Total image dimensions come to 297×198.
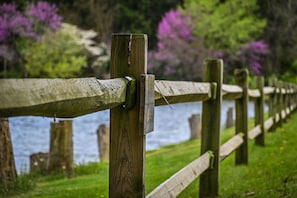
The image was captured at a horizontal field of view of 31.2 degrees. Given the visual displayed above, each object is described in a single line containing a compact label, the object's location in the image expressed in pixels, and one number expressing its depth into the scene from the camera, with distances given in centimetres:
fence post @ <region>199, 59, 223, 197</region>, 457
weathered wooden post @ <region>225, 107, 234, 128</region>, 1419
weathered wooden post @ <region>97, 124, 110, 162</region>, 888
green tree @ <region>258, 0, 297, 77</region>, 3303
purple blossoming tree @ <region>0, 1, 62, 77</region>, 2556
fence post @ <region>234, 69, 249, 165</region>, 621
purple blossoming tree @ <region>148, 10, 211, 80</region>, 3288
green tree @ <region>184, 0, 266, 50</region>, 3212
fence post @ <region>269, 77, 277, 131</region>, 972
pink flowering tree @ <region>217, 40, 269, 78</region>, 3284
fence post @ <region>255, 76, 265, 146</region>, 791
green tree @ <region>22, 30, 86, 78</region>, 2800
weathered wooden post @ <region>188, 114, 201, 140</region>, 1213
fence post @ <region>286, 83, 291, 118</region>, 1271
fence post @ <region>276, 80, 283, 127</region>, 1071
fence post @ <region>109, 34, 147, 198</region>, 259
